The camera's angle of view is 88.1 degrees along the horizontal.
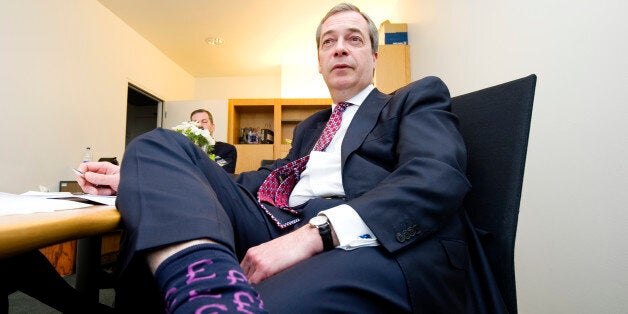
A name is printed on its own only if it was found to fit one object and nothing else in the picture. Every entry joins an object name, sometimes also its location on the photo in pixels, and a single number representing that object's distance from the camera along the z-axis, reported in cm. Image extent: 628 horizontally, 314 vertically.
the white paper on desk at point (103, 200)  61
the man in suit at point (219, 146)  373
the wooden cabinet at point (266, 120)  490
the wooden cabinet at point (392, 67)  301
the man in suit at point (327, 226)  48
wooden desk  32
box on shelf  325
